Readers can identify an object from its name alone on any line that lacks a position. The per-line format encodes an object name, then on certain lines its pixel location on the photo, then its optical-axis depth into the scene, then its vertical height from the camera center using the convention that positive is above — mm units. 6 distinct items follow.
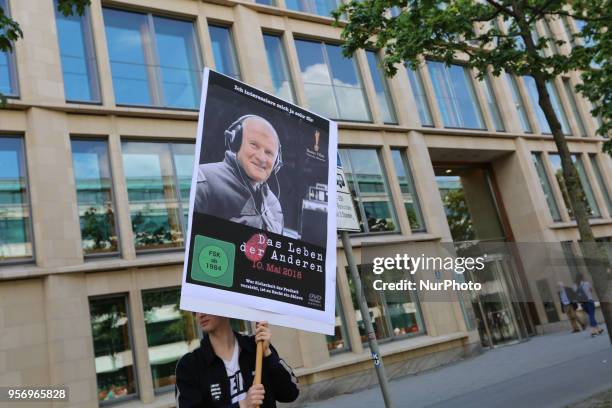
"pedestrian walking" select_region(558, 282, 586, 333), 19359 -876
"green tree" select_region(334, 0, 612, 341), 9578 +5060
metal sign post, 4852 +923
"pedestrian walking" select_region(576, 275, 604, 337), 16953 -747
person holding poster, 3166 -108
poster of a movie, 3250 +897
